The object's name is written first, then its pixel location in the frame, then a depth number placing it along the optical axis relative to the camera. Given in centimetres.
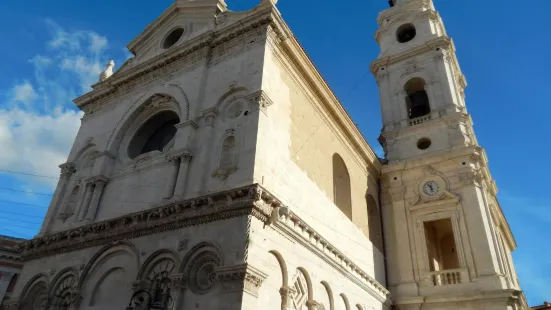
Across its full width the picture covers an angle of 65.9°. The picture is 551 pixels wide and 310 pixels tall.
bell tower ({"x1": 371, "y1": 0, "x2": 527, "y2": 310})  1492
